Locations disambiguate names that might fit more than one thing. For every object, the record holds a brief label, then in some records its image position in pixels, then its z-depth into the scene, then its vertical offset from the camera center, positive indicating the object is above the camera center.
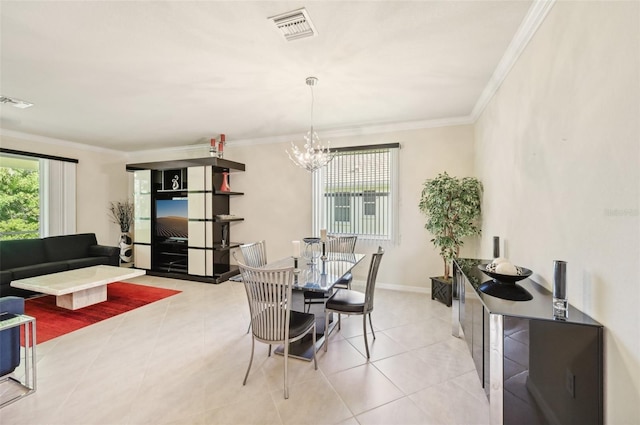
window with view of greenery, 5.10 +0.25
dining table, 2.45 -0.61
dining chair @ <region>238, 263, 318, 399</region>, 2.12 -0.73
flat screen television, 5.77 -0.15
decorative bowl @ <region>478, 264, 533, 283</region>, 1.92 -0.45
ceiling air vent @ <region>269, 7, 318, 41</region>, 2.00 +1.40
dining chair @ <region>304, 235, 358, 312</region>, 4.20 -0.50
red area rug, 3.24 -1.31
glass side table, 2.04 -1.34
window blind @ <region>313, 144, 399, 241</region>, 4.72 +0.32
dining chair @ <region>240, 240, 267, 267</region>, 3.29 -0.52
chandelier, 3.48 +0.68
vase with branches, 6.31 -0.21
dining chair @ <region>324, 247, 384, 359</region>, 2.61 -0.88
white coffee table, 3.52 -0.93
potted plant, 3.78 +0.02
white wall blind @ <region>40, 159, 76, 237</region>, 5.45 +0.29
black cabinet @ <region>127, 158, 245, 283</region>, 5.34 -0.13
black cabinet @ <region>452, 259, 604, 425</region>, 1.35 -0.77
